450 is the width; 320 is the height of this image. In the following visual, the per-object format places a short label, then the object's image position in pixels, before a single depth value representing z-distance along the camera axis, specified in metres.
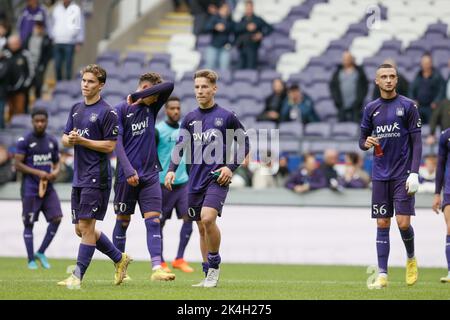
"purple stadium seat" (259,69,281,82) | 24.34
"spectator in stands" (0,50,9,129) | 22.48
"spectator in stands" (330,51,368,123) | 21.98
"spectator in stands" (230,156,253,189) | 19.44
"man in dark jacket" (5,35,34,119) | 22.95
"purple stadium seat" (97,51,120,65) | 25.61
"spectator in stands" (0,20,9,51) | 24.22
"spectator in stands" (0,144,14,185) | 19.47
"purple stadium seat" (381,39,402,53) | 25.67
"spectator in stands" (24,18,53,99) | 24.34
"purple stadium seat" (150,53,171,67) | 25.81
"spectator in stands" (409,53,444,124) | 21.50
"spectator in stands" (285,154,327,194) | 19.14
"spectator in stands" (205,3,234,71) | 24.91
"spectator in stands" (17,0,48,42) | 24.39
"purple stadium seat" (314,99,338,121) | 22.89
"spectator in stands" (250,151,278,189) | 19.49
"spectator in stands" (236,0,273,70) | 24.64
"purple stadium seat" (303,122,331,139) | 21.36
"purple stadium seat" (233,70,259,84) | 24.27
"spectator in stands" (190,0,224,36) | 26.63
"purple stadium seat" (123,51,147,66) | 25.62
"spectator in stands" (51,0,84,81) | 24.28
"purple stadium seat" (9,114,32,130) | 22.14
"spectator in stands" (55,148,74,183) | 19.59
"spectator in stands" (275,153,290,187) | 19.61
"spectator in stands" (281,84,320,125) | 22.03
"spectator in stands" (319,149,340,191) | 19.08
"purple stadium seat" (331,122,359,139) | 21.14
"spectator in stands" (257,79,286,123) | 22.09
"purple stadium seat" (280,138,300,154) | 20.17
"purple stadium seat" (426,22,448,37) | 25.96
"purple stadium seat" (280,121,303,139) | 21.28
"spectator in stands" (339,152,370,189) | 19.11
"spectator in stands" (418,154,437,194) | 18.64
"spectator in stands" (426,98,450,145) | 19.33
